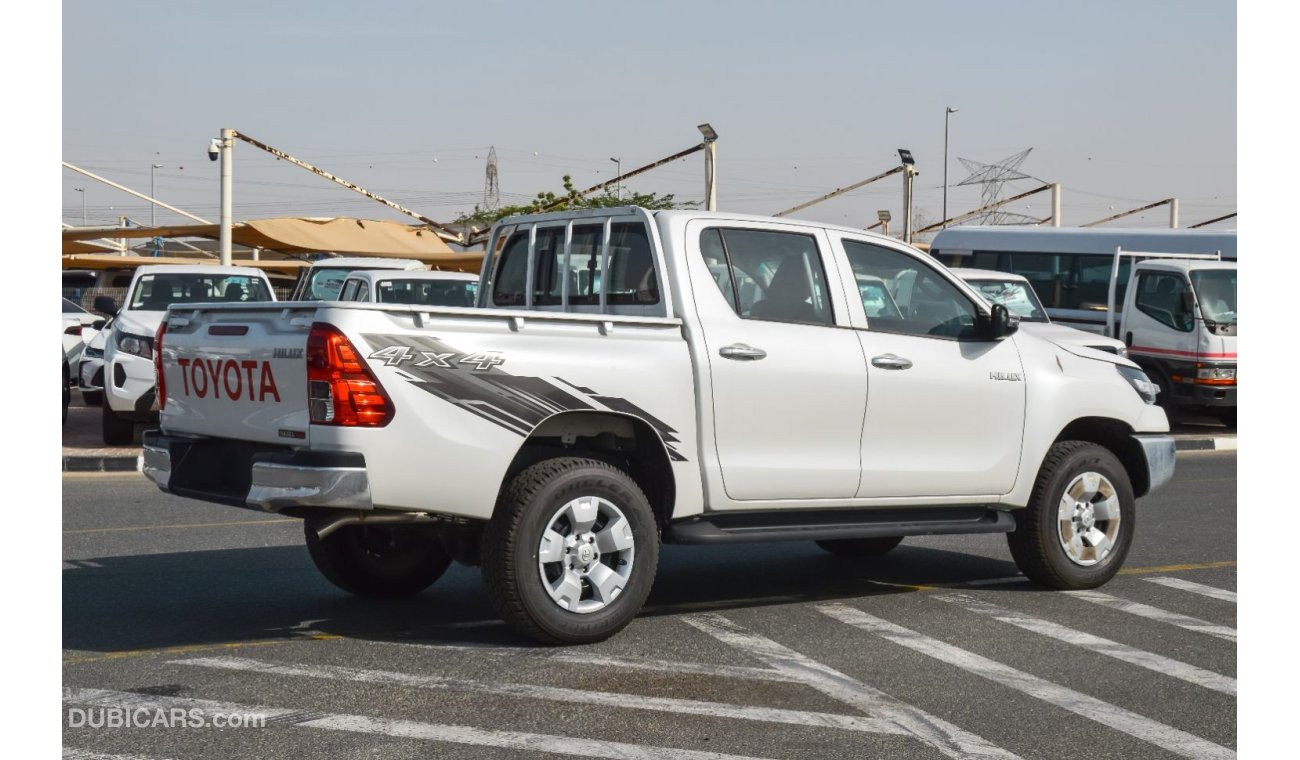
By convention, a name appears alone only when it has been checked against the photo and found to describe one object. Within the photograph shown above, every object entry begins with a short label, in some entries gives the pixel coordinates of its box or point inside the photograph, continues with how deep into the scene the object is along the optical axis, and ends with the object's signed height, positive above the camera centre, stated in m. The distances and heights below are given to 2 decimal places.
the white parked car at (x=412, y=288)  17.11 +0.66
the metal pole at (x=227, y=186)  28.05 +2.92
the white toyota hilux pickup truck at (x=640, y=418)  6.27 -0.32
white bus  24.95 +1.66
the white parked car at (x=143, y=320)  15.35 +0.25
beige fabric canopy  38.81 +2.78
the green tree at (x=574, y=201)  46.12 +4.63
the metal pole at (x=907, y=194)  34.50 +3.48
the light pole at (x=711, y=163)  27.62 +3.34
